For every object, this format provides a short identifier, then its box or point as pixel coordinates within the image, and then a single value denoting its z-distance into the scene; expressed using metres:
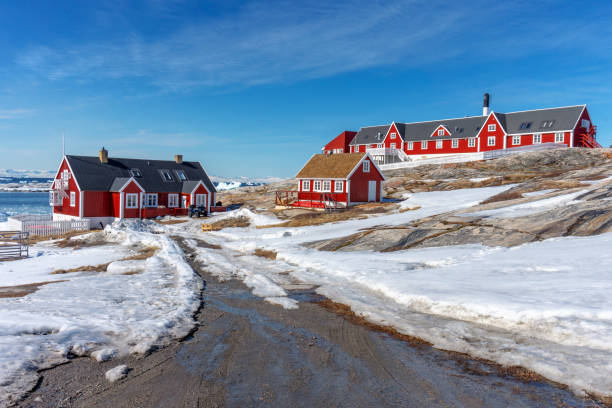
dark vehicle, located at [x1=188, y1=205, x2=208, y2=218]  47.44
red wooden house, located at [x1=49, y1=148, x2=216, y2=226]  44.75
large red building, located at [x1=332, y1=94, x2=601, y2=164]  59.75
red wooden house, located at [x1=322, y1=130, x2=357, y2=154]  83.38
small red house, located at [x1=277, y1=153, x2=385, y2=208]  43.03
